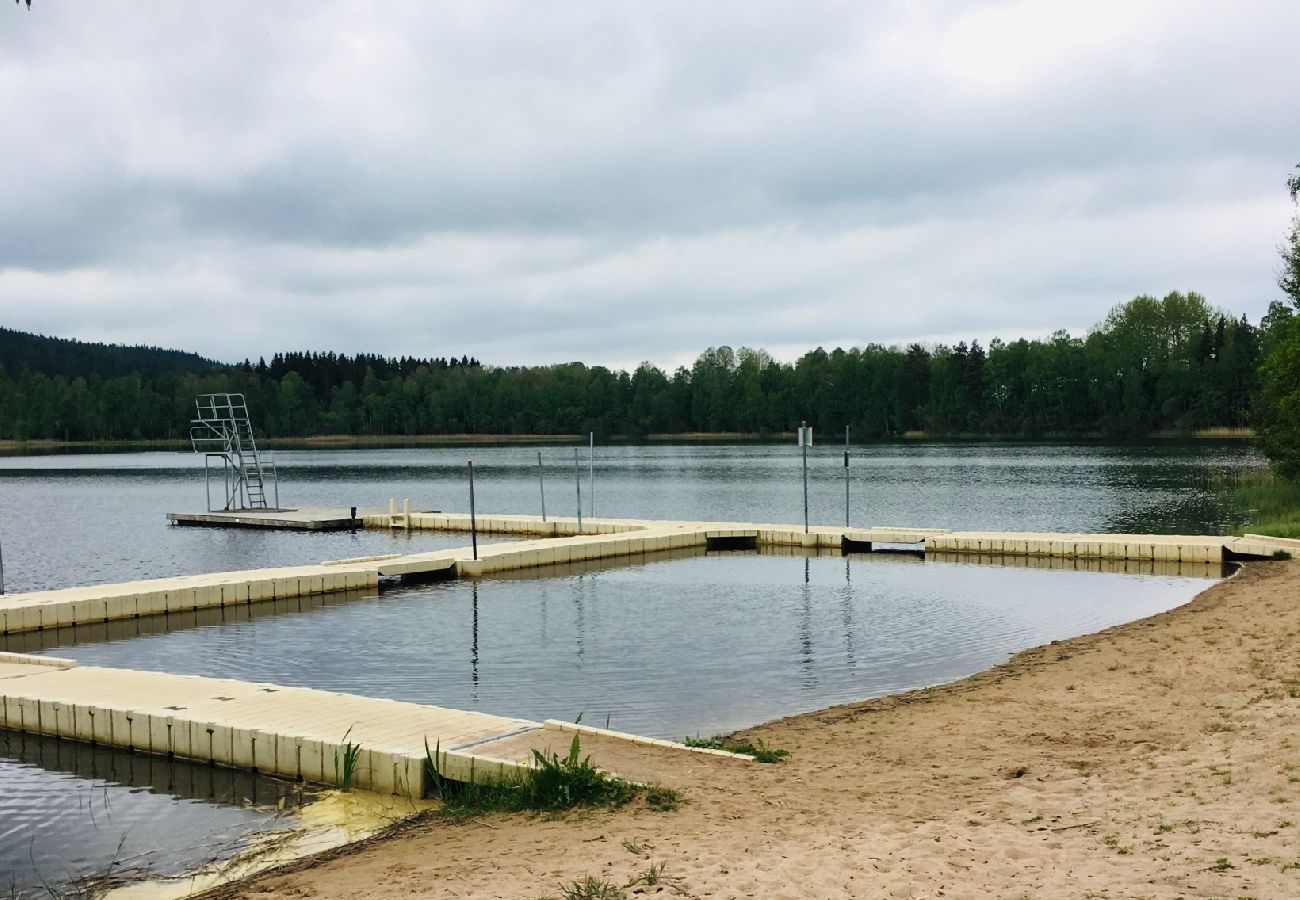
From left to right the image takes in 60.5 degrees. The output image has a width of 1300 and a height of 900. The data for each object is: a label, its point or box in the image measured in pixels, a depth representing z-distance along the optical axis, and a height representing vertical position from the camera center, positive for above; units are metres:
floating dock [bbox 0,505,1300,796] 7.75 -2.34
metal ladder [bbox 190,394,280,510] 35.72 -0.65
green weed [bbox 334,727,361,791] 7.85 -2.37
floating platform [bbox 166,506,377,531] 32.34 -2.61
